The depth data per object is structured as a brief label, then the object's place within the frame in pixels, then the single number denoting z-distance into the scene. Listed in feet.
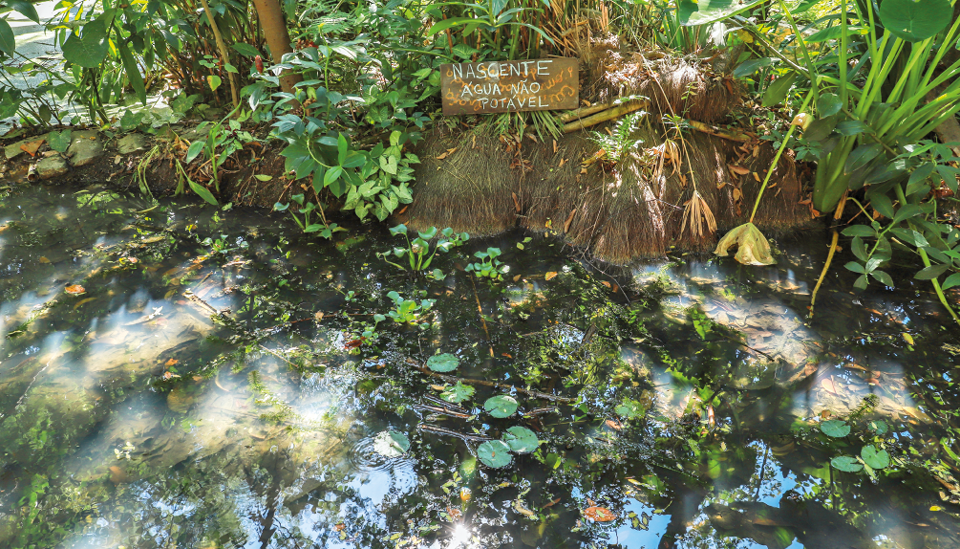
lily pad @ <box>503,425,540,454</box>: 5.35
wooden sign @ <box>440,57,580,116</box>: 8.65
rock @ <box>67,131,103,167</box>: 10.39
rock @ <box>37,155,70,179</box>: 10.28
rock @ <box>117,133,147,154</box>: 10.39
